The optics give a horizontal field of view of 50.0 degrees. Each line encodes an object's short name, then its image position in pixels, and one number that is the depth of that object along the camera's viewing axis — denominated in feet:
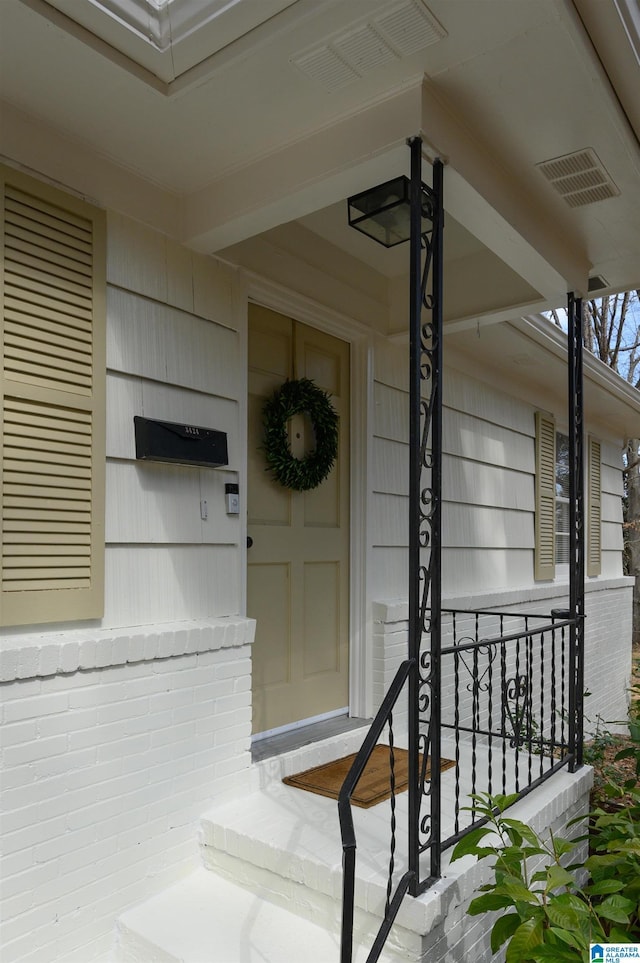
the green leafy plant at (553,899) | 5.05
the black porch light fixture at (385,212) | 8.11
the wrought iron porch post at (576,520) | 10.19
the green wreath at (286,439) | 10.18
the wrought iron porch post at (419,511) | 6.52
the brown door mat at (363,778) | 8.68
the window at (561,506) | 20.81
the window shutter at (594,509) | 23.53
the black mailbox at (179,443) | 7.91
